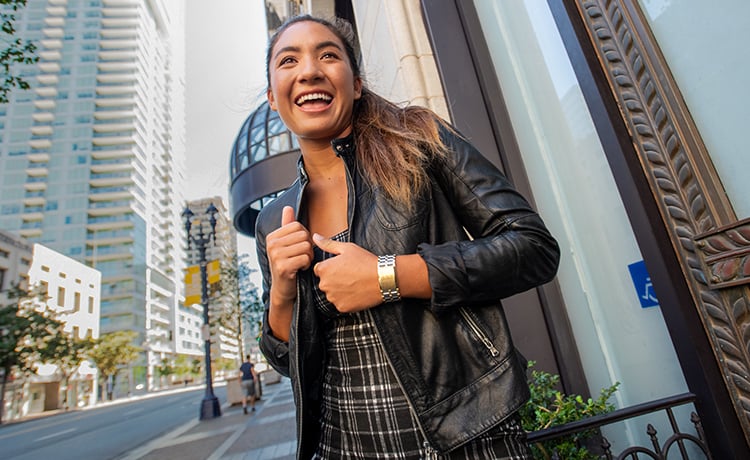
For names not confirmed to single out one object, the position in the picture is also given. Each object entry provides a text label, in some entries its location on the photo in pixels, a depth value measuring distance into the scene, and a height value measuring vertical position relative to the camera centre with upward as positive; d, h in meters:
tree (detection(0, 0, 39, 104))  6.31 +5.71
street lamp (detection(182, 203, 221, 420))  14.42 +2.11
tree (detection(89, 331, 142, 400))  46.03 +3.47
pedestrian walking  14.92 -0.88
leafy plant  2.14 -0.62
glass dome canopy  13.22 +6.50
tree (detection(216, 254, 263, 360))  32.84 +5.75
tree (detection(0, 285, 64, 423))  26.75 +4.38
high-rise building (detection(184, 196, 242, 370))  82.19 +29.20
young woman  0.88 +0.12
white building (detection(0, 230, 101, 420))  30.89 +9.21
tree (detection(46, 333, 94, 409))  29.84 +2.90
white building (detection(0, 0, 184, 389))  63.25 +42.50
